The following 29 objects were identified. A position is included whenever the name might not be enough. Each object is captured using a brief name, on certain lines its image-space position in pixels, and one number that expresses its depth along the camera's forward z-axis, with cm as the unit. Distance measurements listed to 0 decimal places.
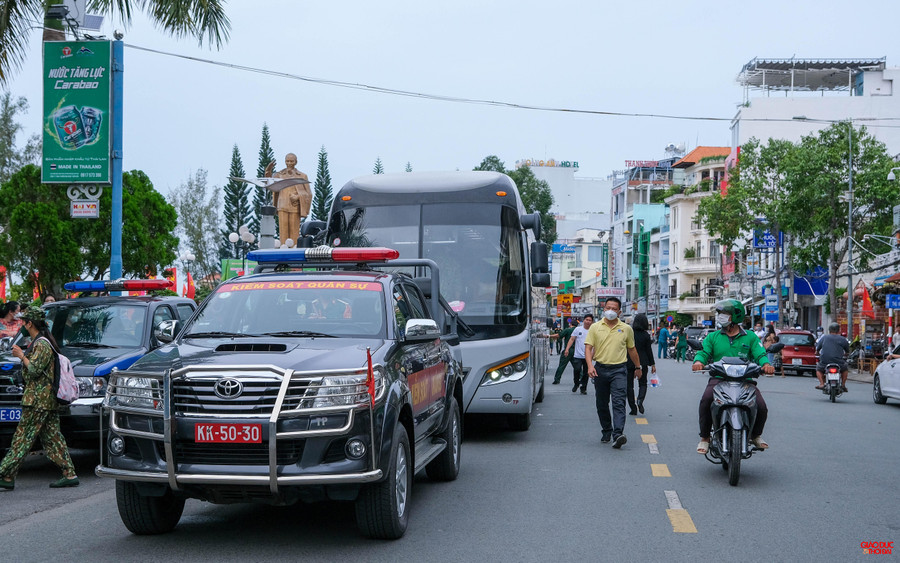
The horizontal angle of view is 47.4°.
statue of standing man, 2283
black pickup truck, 647
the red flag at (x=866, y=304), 3812
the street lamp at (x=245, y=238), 2686
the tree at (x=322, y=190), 7900
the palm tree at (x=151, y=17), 1700
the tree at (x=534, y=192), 6656
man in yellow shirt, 1258
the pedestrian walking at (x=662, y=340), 5441
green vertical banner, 1778
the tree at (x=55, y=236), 2866
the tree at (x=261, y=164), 7169
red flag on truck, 668
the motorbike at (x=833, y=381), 2245
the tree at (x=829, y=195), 4506
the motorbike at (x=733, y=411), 984
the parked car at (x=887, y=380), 2188
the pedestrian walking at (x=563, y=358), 2503
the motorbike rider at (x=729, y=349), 1031
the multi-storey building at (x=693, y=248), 8350
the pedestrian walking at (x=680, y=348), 4575
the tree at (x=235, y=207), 7381
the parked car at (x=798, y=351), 3706
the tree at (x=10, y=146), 5019
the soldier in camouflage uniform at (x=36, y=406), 944
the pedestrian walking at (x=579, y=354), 2055
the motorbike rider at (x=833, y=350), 2281
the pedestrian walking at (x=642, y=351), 1683
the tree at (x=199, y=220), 6506
